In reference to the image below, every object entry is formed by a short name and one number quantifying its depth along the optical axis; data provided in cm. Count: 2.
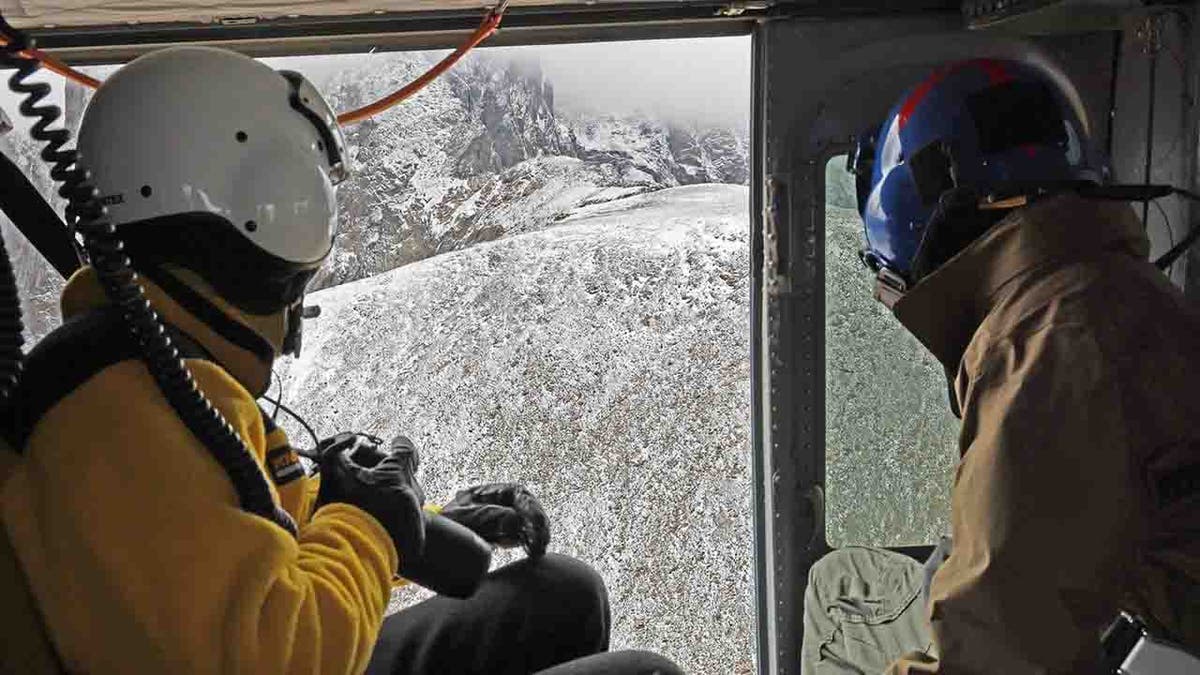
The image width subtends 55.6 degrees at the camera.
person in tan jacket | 139
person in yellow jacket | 114
